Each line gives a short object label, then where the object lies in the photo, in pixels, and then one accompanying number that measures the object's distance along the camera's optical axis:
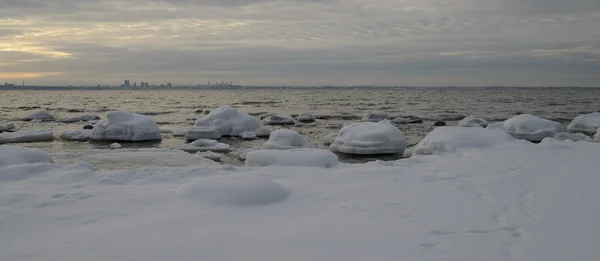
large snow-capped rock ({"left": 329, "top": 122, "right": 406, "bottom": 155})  15.68
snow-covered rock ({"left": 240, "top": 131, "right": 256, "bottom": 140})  20.89
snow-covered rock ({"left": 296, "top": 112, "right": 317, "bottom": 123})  30.55
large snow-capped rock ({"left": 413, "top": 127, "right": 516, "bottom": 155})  12.67
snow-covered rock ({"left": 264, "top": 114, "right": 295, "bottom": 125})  28.66
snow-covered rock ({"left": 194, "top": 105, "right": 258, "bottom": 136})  22.14
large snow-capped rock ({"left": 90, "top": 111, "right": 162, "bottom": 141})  20.20
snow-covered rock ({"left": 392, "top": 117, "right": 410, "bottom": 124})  28.68
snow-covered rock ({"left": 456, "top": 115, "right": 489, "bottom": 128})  24.54
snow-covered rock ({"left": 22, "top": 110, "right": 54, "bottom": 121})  31.31
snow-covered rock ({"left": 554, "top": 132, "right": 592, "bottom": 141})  18.53
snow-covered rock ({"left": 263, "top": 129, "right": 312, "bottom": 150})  15.66
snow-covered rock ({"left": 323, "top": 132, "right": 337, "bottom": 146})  18.72
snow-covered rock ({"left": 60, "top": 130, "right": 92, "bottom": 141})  20.27
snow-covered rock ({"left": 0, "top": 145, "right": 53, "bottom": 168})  9.64
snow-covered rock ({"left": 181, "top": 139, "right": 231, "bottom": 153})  16.49
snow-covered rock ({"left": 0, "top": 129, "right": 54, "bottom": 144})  19.36
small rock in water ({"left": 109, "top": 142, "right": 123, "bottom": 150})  16.93
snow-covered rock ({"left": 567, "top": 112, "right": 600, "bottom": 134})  22.94
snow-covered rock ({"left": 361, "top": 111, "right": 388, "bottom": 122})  30.66
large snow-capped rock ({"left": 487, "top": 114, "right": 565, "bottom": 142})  19.80
